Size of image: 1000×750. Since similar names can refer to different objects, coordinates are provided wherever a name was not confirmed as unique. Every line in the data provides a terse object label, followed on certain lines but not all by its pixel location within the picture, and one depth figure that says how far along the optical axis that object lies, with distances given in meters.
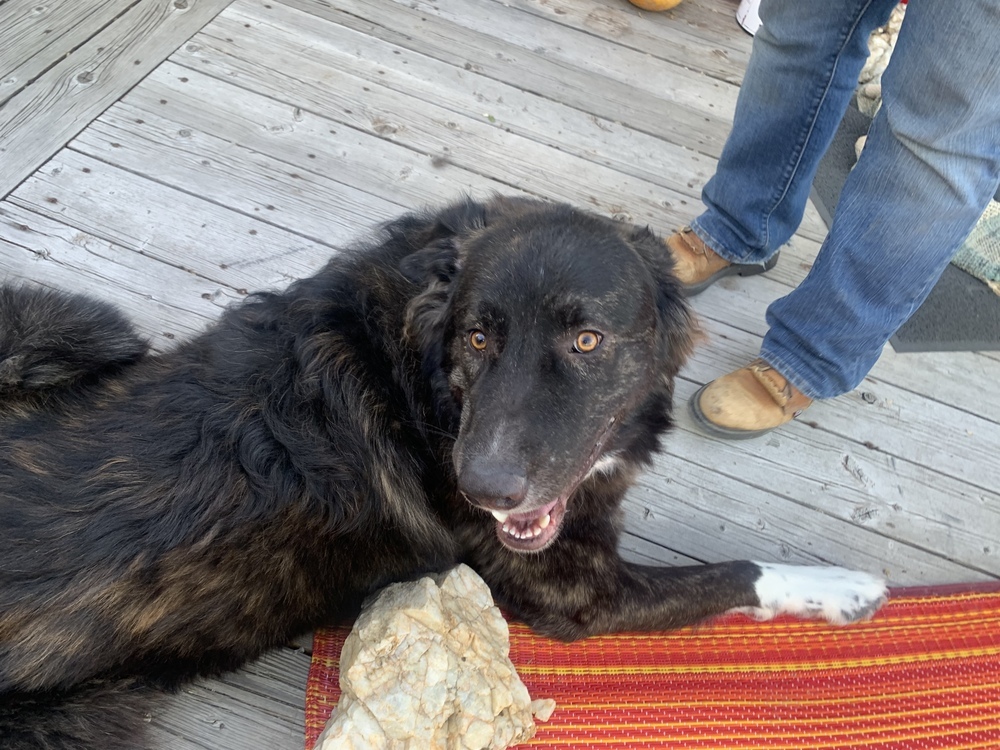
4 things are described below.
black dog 0.56
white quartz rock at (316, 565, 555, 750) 0.58
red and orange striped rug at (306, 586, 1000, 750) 0.67
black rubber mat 1.00
